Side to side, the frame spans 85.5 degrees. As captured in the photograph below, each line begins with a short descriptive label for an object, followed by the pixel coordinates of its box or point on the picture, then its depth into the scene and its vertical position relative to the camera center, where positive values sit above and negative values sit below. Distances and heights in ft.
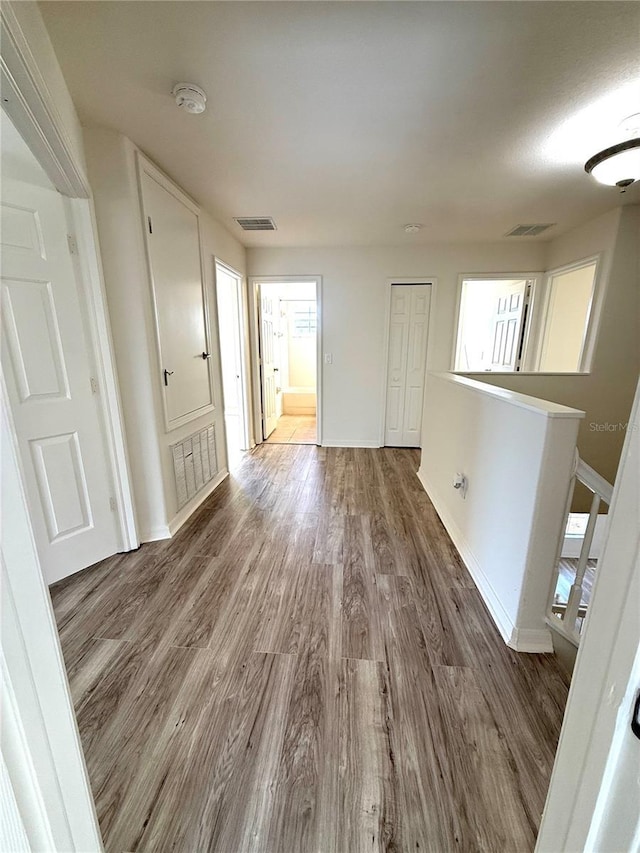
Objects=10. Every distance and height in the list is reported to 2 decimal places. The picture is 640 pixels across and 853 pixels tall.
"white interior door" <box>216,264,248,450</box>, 13.25 +0.04
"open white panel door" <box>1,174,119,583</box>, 5.42 -0.74
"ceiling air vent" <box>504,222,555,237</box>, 11.07 +3.49
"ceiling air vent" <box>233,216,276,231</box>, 10.45 +3.52
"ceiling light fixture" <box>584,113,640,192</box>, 5.78 +3.04
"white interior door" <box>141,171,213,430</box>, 7.38 +0.93
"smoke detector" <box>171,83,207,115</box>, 5.05 +3.51
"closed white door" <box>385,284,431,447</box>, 13.82 -0.92
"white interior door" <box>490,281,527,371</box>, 14.12 +0.61
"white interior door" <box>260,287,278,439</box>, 15.05 -0.94
